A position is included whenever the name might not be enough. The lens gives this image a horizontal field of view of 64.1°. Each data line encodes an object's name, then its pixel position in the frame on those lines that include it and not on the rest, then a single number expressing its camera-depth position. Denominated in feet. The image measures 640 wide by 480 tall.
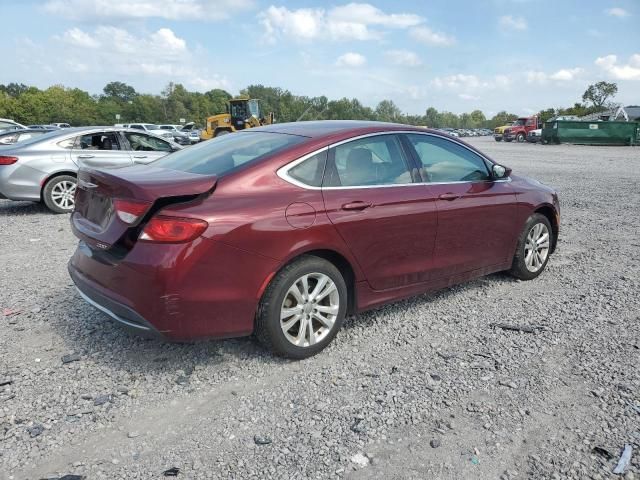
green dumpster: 117.80
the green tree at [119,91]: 479.00
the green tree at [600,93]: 284.41
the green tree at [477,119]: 557.33
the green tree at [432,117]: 533.30
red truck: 149.38
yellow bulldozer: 101.91
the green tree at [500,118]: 465.39
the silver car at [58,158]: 27.43
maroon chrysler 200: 9.82
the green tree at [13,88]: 430.53
